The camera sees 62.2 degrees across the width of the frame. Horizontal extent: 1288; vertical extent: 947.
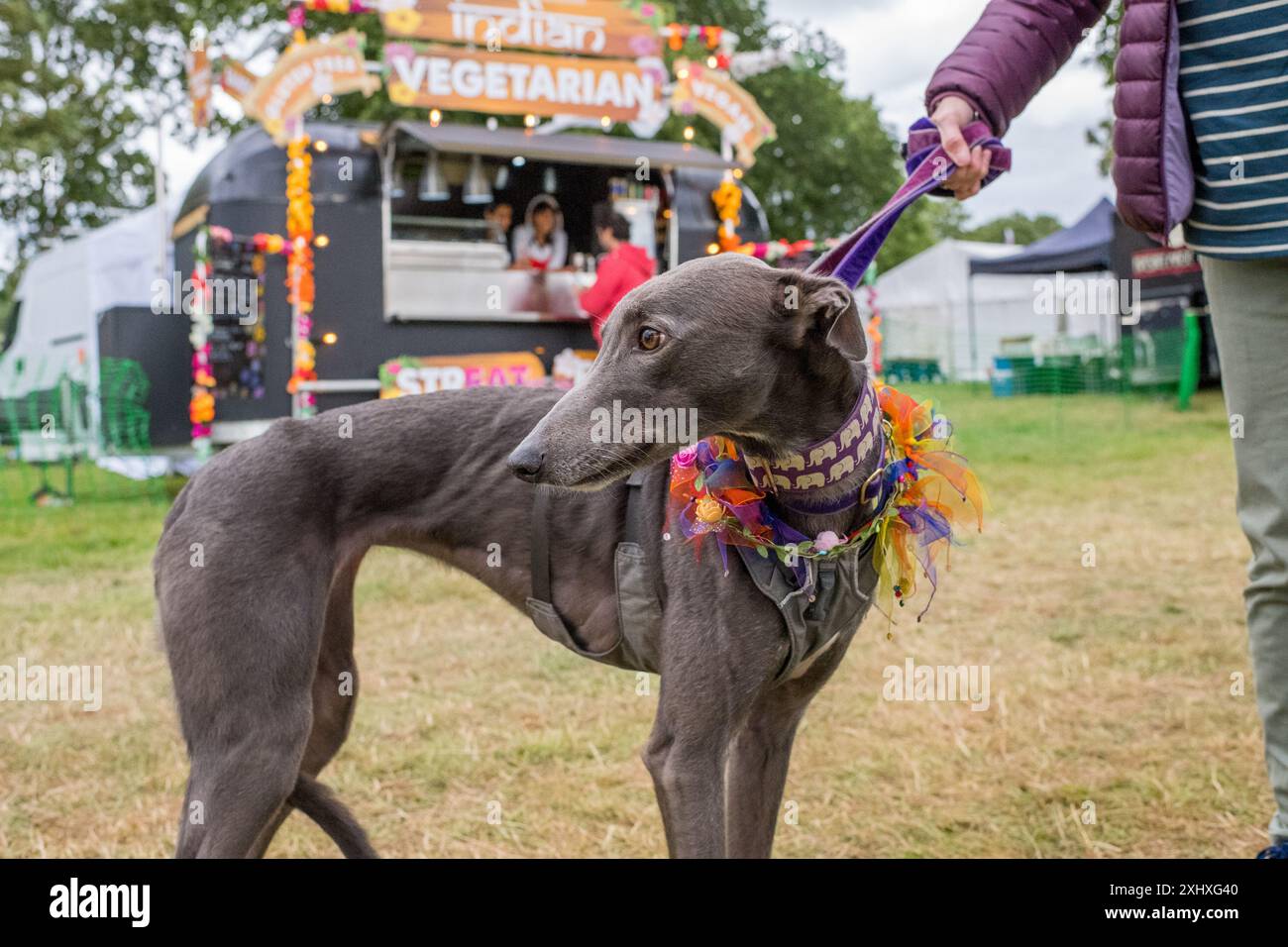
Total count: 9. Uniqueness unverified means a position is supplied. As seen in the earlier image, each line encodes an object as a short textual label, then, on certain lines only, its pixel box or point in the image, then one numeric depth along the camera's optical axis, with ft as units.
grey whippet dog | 6.20
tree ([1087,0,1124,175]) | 37.29
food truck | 27.12
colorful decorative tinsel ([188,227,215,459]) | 26.37
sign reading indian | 27.22
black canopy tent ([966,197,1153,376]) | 60.95
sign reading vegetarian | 27.30
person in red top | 17.53
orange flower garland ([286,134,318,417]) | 26.53
